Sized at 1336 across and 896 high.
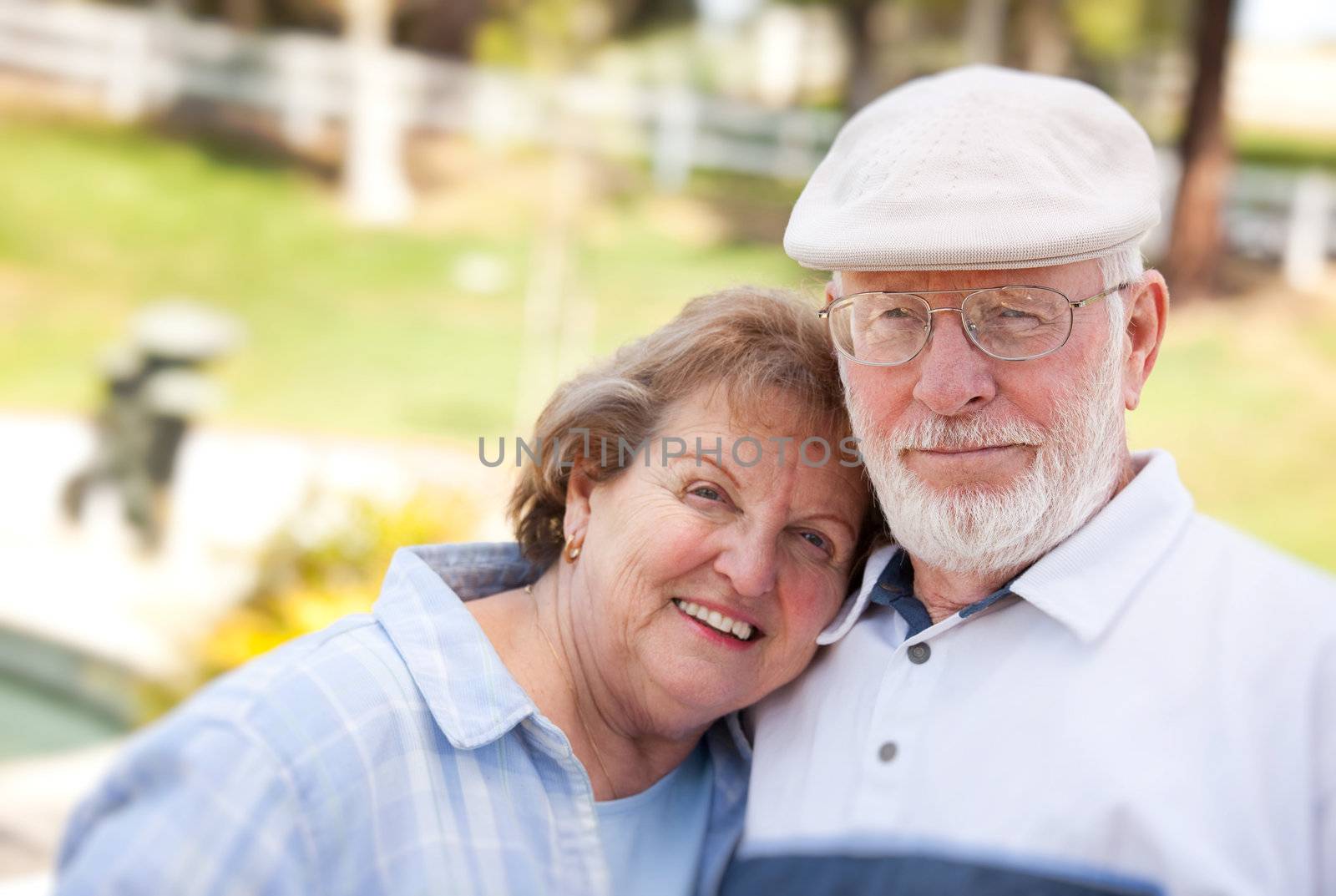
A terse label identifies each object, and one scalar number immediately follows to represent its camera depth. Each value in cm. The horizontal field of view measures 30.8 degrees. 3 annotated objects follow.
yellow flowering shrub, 256
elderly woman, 114
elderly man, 115
